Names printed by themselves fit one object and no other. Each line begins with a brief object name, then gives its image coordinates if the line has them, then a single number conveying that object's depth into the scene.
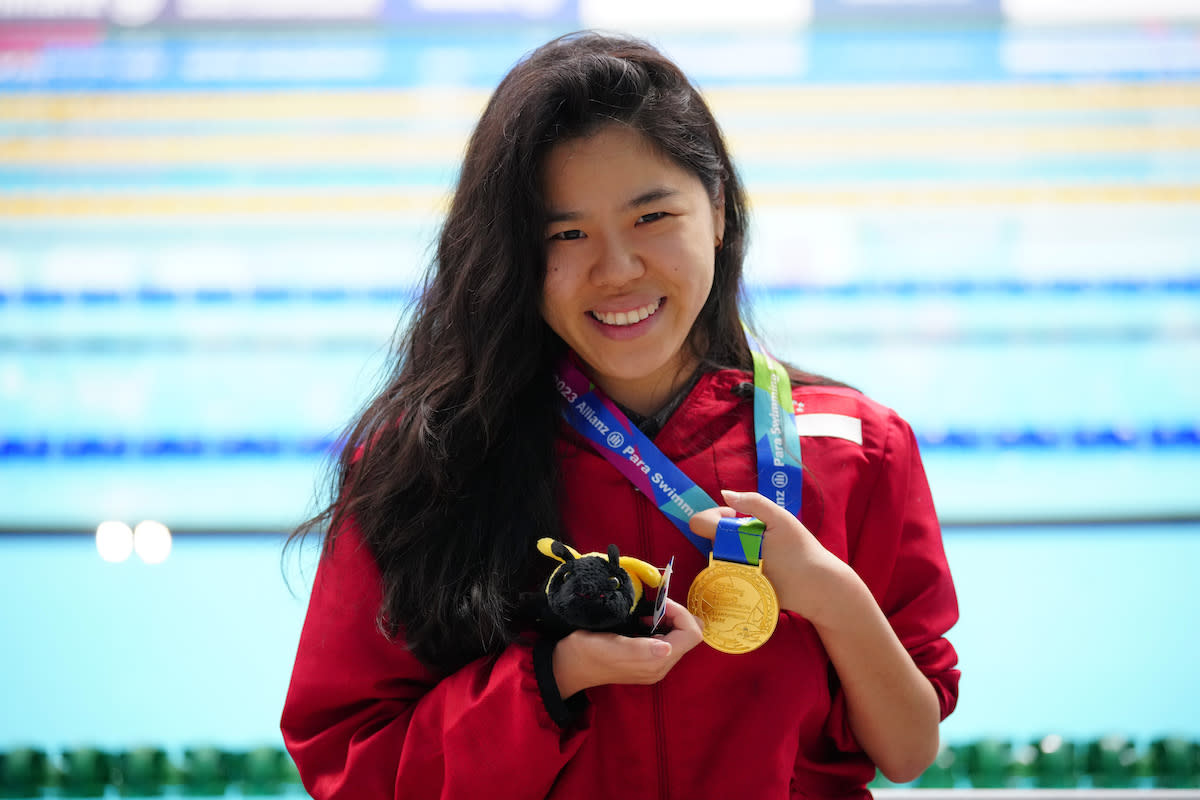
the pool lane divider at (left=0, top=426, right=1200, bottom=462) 4.02
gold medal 1.29
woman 1.32
